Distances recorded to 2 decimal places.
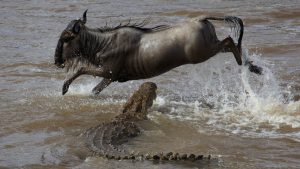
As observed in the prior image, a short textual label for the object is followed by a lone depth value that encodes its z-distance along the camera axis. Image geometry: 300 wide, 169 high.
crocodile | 12.23
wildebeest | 16.94
